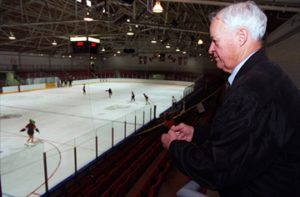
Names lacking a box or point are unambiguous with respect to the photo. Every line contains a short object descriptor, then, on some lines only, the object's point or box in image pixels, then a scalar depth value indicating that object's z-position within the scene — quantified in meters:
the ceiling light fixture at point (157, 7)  7.14
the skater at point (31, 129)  8.83
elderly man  0.88
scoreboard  14.92
